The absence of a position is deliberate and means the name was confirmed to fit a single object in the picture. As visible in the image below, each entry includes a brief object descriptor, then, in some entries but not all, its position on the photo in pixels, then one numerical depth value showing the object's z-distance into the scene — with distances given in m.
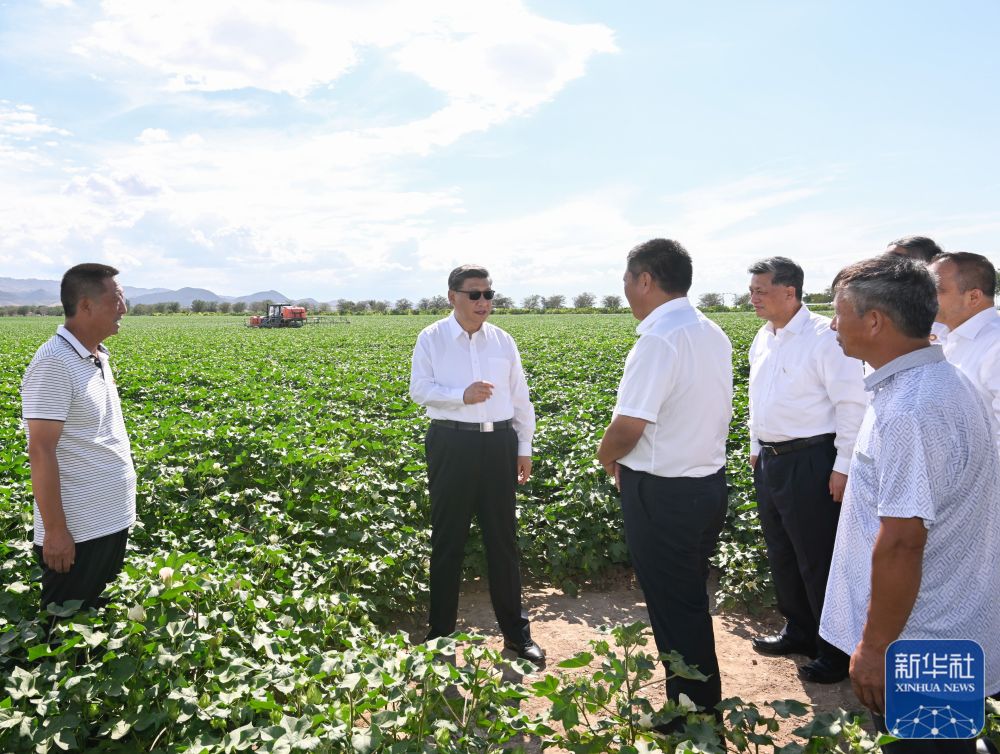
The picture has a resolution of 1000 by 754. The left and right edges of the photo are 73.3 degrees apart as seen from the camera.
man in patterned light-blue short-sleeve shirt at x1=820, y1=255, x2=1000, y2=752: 1.78
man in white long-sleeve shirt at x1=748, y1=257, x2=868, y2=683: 3.44
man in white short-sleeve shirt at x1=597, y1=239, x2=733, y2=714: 2.78
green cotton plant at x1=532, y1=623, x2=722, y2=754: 2.14
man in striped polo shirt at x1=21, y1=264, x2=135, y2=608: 2.76
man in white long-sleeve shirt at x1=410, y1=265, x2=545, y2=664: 3.73
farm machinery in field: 49.97
